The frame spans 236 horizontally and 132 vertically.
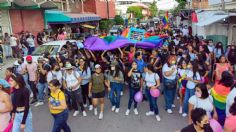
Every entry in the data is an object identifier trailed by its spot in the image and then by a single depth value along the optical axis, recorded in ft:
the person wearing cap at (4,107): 16.06
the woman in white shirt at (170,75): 24.49
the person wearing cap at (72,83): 24.25
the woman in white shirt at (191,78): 23.00
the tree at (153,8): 312.50
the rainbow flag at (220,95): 17.71
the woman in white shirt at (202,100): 16.56
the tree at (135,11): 224.70
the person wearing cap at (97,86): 24.27
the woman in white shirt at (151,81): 23.41
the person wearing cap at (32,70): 28.99
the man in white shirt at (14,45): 52.24
